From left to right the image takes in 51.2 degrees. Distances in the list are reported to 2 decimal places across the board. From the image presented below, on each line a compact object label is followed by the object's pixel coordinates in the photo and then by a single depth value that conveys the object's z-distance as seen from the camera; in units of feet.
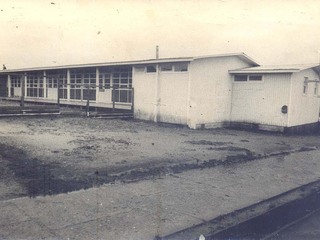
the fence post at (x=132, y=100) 58.76
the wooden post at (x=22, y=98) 51.83
